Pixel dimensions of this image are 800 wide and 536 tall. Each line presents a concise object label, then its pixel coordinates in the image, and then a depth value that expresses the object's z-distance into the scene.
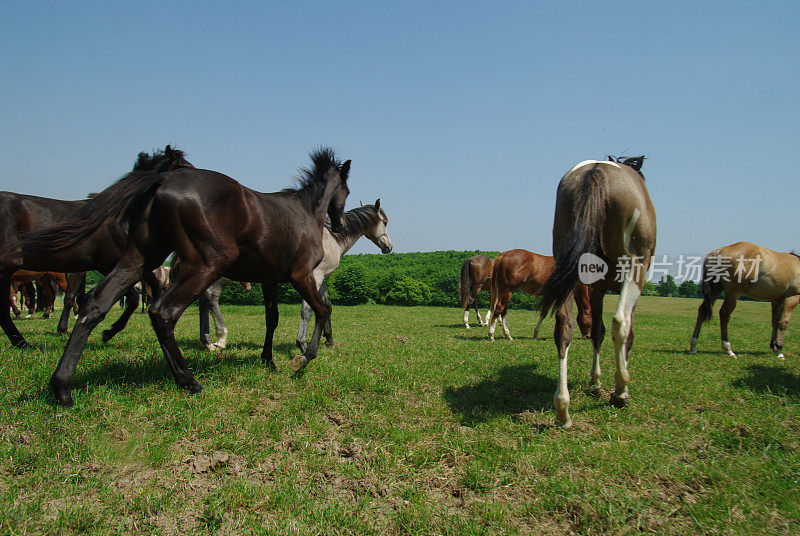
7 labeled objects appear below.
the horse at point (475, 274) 16.43
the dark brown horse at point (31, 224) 5.02
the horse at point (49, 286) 13.77
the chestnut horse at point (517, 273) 11.10
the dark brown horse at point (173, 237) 3.63
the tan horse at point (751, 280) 8.30
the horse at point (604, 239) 3.55
